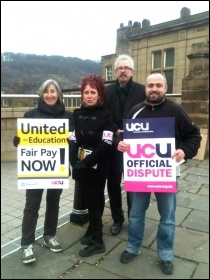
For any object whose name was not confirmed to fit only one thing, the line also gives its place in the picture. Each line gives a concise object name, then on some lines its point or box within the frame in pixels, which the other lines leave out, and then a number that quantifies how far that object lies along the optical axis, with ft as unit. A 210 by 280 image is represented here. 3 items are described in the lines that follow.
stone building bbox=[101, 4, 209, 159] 70.74
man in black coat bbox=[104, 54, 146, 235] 11.02
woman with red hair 9.77
